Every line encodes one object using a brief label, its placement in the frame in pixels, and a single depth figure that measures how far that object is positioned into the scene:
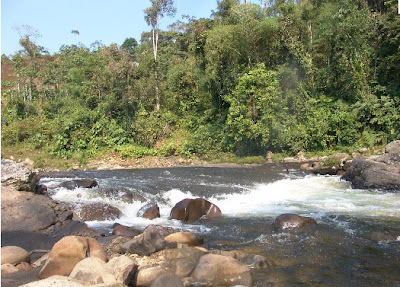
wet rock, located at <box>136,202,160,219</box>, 9.52
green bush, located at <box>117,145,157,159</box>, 25.38
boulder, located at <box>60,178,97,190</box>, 12.23
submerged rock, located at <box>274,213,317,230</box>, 7.88
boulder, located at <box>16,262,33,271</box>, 5.61
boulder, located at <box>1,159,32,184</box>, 8.73
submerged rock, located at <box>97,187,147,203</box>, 10.96
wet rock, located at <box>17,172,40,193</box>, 8.89
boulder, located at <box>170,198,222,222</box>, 9.18
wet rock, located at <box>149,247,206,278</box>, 5.41
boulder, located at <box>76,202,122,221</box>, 9.37
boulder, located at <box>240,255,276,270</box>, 5.67
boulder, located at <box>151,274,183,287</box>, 4.55
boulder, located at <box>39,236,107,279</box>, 5.30
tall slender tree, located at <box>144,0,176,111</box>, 30.55
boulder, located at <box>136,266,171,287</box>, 4.84
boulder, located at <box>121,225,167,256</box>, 6.13
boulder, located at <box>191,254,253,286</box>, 5.02
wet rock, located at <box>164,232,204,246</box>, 6.83
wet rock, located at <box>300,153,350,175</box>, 17.07
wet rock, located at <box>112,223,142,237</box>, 7.63
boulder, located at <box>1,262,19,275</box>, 5.40
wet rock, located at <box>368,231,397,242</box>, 7.00
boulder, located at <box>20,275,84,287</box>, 3.66
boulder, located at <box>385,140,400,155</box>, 15.33
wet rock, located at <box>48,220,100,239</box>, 7.71
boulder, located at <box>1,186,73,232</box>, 7.80
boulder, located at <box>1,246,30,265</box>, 5.80
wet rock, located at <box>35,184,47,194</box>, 10.24
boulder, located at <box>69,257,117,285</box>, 4.49
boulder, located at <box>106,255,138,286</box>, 4.77
